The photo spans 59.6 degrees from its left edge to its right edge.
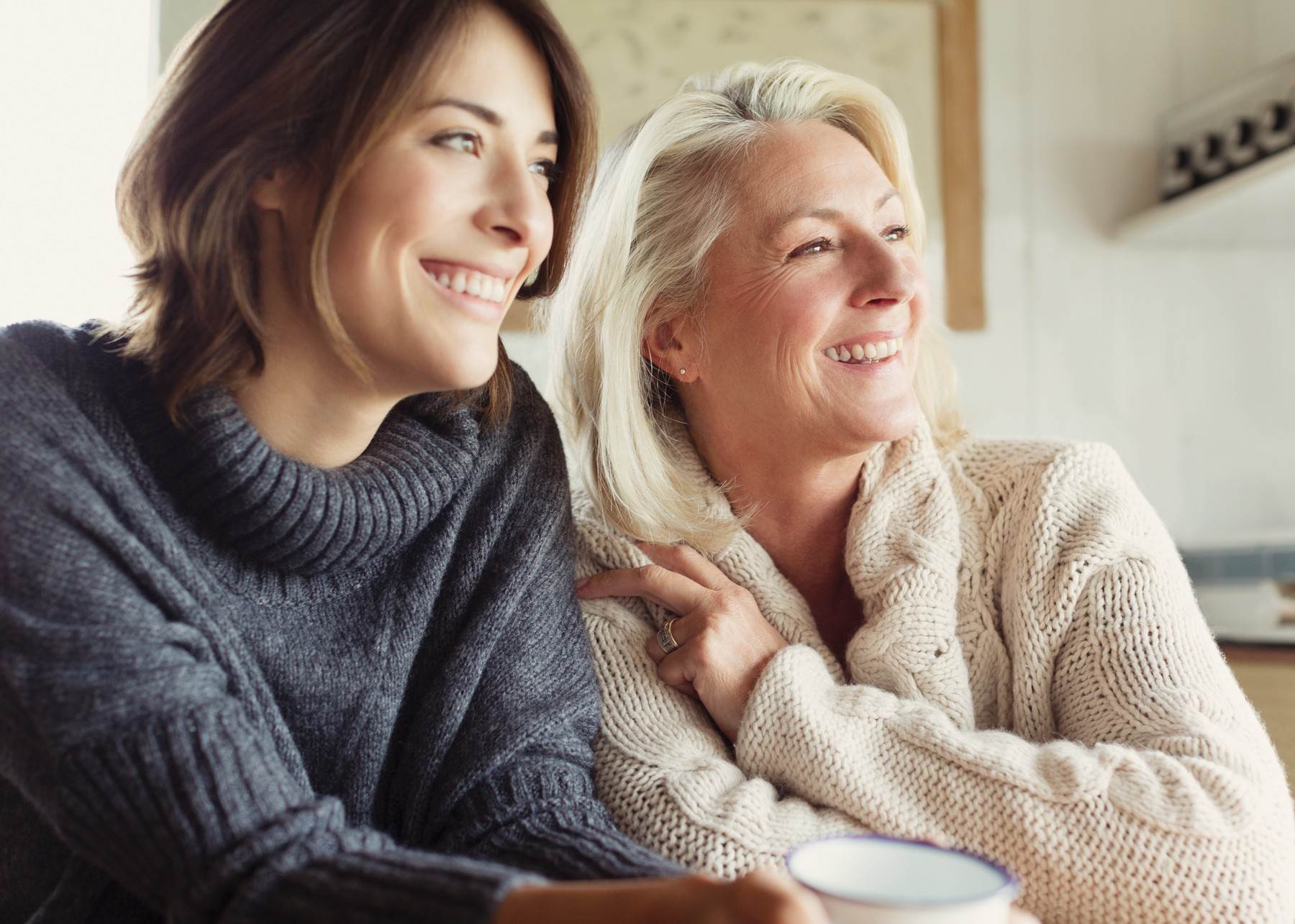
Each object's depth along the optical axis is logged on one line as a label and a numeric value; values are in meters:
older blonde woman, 0.97
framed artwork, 2.44
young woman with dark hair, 0.78
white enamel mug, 0.56
